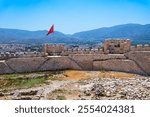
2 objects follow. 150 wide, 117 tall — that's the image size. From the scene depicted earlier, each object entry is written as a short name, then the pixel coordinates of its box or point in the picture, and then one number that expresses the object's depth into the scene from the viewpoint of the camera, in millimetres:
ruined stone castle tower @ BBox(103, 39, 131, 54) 41094
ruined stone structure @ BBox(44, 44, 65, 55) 42625
